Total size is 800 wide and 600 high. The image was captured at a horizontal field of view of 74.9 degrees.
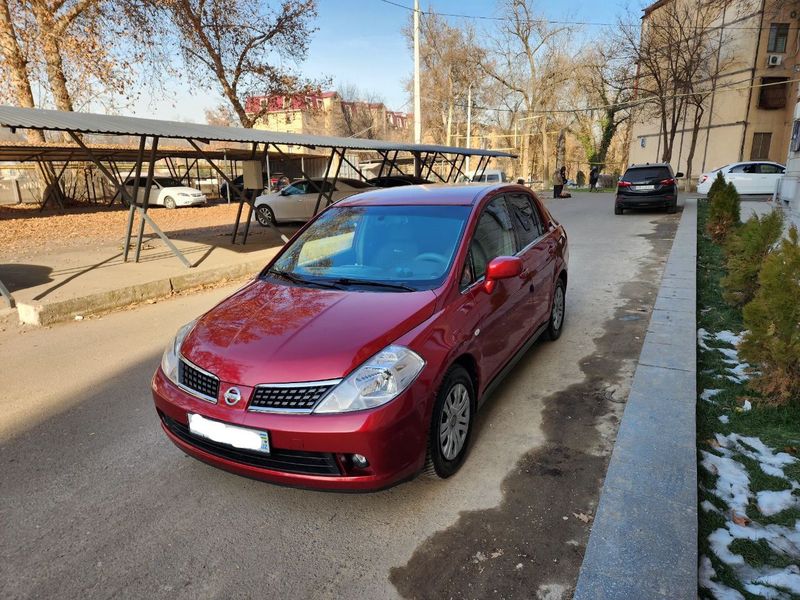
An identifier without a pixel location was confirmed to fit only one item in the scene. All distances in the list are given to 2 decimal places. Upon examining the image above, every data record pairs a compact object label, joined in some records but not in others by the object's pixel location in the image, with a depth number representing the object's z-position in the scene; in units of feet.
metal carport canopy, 24.12
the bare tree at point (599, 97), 108.06
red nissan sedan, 8.26
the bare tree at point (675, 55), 95.86
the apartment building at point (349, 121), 210.79
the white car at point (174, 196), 79.82
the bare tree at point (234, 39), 72.18
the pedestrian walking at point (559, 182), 89.25
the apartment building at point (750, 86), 97.66
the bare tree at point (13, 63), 58.75
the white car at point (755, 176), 73.00
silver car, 54.95
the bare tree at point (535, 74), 132.04
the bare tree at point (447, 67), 146.61
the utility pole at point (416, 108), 69.87
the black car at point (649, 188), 55.16
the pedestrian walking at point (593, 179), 114.34
